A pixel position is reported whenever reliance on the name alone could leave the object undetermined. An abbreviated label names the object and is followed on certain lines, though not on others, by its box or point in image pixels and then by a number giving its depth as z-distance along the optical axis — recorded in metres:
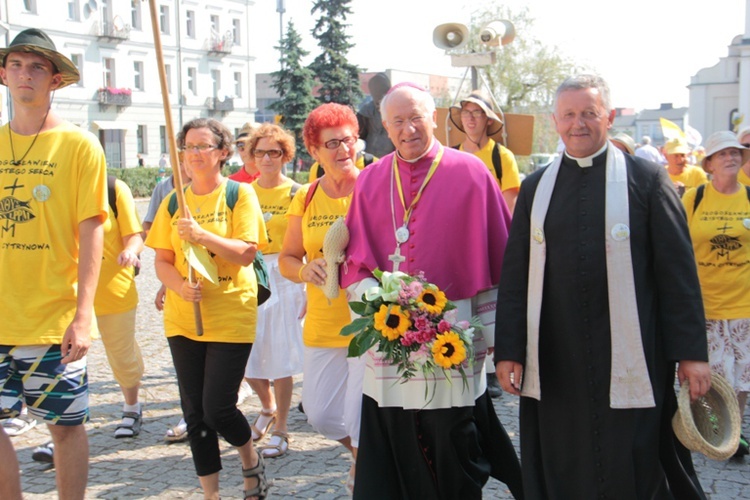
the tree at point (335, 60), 46.41
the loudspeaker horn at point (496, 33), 9.67
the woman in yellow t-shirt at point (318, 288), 4.89
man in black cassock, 3.61
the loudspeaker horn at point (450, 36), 9.34
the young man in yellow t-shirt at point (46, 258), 4.05
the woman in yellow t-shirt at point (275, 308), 6.32
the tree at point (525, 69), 41.97
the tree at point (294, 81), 47.62
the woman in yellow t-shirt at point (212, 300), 4.71
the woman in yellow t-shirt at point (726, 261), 5.95
